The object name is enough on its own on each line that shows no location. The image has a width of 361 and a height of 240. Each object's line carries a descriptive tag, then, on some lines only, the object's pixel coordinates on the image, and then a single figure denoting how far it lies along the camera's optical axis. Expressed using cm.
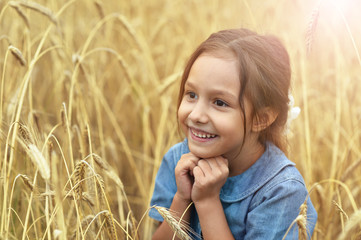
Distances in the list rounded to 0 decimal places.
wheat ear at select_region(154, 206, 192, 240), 134
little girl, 147
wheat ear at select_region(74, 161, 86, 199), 138
